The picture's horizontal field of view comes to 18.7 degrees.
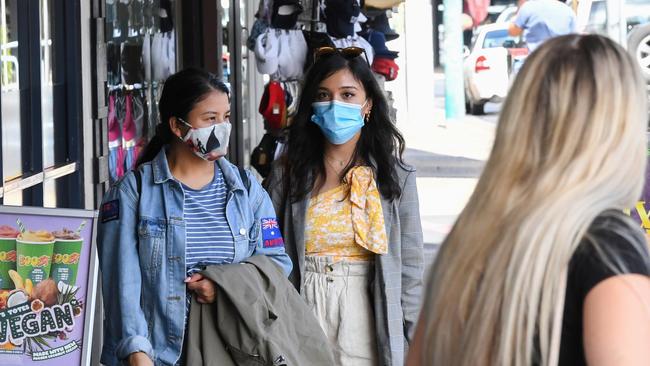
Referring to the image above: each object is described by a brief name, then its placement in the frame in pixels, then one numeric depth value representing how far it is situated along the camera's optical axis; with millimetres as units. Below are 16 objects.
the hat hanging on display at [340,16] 12420
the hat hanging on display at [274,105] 12013
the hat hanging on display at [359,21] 13202
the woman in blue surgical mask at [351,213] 7211
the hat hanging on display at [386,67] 13954
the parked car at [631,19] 35403
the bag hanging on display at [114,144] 11002
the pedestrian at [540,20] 39348
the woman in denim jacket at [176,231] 6037
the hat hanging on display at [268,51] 12031
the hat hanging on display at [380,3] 14324
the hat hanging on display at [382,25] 15212
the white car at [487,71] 41986
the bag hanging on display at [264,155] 11779
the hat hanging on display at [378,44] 14189
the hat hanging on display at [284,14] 12130
